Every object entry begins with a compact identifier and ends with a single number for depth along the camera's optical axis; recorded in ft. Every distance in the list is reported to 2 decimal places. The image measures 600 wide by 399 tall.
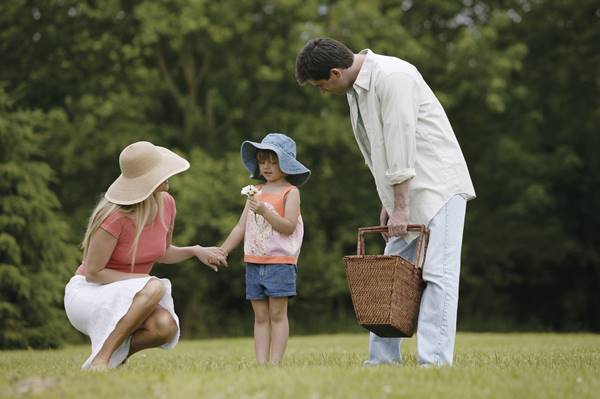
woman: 37.78
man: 37.78
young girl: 41.11
